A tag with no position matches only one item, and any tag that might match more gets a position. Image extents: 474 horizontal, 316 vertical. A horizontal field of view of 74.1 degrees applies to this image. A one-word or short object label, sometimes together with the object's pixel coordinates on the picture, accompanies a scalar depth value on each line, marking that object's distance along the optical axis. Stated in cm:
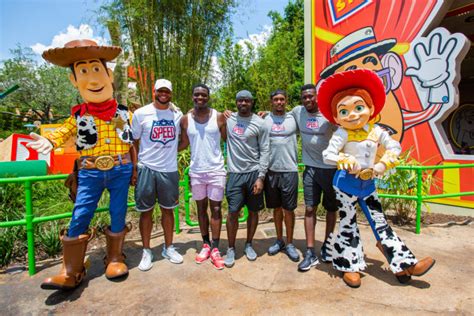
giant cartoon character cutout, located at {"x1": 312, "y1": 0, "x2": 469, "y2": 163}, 464
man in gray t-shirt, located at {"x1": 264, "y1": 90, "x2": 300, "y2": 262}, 298
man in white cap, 286
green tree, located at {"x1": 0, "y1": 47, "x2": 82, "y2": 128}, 1617
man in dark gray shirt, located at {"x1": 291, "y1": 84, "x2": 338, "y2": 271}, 289
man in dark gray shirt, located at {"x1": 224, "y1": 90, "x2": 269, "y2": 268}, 293
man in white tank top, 297
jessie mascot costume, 252
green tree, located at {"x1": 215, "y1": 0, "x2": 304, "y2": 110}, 866
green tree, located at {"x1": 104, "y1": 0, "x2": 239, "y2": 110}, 608
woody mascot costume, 256
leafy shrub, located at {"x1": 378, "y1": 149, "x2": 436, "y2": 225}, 425
